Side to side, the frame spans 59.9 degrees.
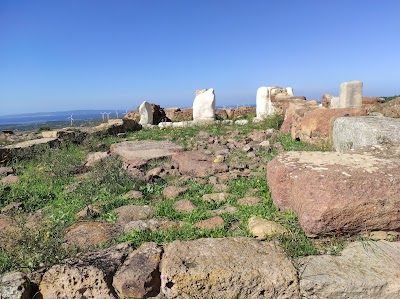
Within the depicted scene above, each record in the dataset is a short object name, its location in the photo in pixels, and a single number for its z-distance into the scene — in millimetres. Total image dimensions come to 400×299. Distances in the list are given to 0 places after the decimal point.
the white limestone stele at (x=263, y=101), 12297
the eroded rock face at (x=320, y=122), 6004
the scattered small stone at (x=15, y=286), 2234
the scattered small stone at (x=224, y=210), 3410
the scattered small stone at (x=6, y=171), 5734
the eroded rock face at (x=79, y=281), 2344
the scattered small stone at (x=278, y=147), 6011
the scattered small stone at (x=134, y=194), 4090
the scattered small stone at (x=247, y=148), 6043
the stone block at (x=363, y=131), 4016
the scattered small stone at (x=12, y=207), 3966
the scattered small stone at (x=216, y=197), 3765
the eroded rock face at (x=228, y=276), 2250
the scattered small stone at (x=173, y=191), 4043
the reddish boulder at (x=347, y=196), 2605
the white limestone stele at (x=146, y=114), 12508
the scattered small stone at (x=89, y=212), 3585
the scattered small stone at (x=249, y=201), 3580
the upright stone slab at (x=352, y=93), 8594
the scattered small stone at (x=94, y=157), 6086
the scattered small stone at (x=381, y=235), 2713
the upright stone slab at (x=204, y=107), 12273
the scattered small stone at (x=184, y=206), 3548
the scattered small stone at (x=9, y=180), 5166
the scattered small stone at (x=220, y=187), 4121
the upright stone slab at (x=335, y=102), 9789
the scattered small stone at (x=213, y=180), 4434
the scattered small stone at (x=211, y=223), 3076
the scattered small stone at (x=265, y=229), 2809
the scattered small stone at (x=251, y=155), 5622
